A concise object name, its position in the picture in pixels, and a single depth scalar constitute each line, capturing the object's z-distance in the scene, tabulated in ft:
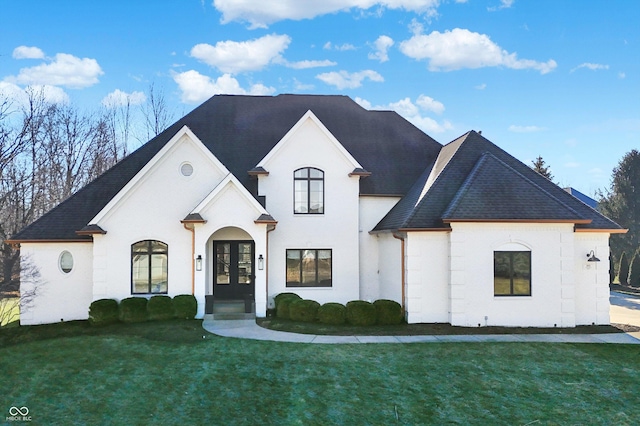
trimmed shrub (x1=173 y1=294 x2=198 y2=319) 52.65
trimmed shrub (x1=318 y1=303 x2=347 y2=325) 50.55
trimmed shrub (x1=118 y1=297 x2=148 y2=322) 51.57
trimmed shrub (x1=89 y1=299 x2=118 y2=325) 51.16
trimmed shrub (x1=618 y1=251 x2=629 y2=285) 109.70
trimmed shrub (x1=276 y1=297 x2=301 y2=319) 53.93
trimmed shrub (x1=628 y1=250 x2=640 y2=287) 101.35
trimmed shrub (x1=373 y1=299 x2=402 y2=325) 50.31
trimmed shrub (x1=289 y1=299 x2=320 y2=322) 51.89
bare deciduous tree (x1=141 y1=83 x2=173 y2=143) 117.29
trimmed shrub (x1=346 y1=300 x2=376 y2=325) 49.98
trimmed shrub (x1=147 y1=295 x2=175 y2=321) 52.01
